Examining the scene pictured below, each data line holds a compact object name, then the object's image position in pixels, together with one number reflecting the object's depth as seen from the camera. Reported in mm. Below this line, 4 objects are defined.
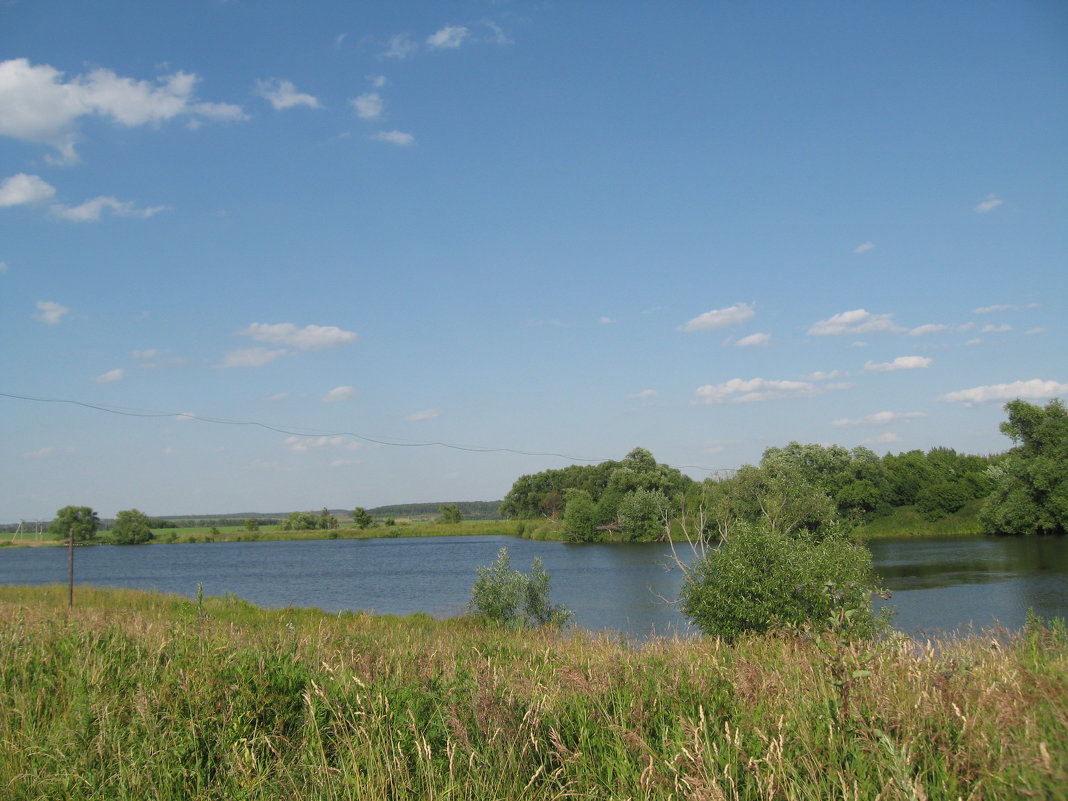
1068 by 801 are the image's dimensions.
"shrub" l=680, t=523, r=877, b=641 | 18873
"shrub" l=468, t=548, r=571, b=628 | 25672
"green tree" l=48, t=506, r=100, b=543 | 123250
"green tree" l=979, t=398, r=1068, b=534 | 57062
